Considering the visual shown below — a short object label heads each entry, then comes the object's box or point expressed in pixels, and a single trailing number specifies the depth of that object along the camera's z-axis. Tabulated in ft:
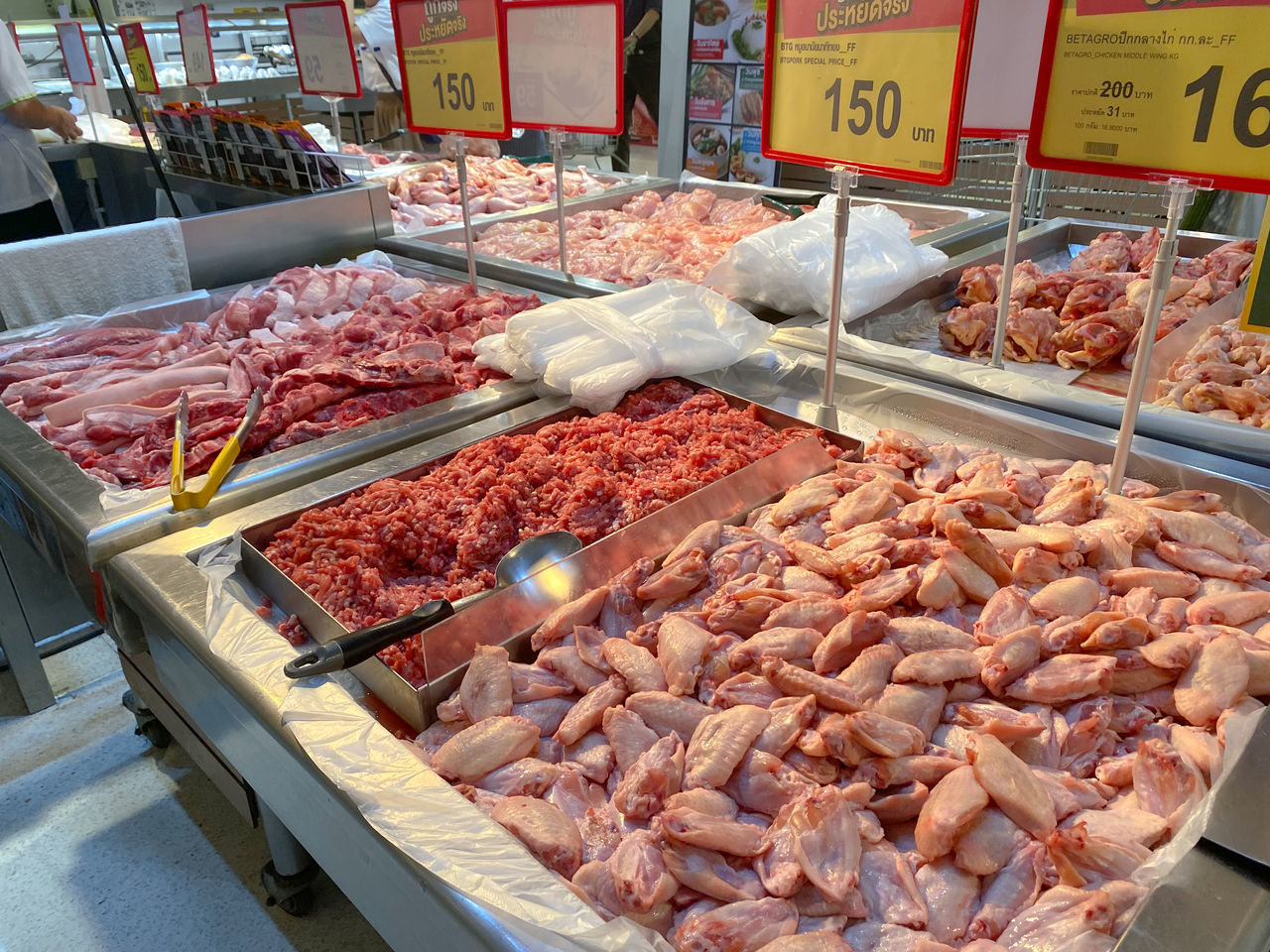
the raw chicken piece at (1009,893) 3.11
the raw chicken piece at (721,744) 3.60
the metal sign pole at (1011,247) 6.77
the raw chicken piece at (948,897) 3.14
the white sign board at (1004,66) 6.88
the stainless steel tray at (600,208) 9.64
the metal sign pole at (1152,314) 4.53
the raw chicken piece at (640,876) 3.17
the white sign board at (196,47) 15.40
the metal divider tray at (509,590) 4.17
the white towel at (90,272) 8.77
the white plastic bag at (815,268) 8.36
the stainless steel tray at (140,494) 5.31
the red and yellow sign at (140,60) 14.87
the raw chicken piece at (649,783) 3.52
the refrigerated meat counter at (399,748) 2.89
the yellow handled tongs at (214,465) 5.51
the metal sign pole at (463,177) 8.80
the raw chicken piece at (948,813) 3.28
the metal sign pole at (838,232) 5.67
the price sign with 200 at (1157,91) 4.18
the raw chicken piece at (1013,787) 3.33
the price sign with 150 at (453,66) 8.26
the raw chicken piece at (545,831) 3.30
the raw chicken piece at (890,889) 3.15
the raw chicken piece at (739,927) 3.02
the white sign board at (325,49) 12.80
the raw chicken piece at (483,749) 3.71
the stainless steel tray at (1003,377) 5.77
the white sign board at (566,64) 8.28
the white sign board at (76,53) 17.79
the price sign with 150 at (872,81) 5.08
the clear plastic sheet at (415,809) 2.88
